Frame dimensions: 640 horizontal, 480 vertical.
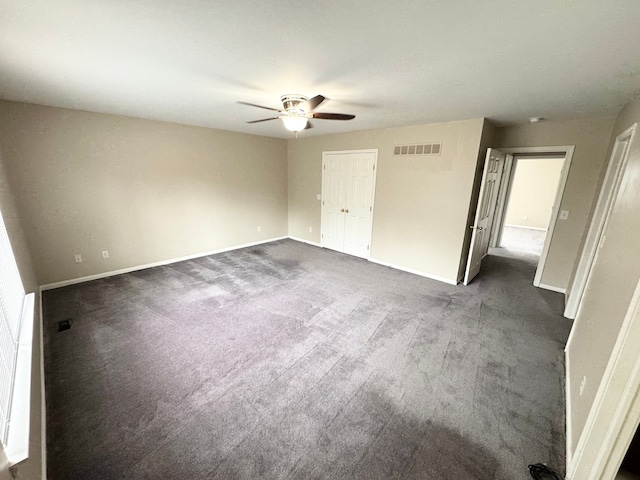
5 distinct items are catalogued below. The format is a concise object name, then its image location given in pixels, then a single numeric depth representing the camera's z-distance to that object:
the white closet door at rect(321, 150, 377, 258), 4.64
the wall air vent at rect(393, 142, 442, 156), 3.71
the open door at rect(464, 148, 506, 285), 3.43
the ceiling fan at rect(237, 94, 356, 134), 2.33
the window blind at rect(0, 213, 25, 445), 1.12
